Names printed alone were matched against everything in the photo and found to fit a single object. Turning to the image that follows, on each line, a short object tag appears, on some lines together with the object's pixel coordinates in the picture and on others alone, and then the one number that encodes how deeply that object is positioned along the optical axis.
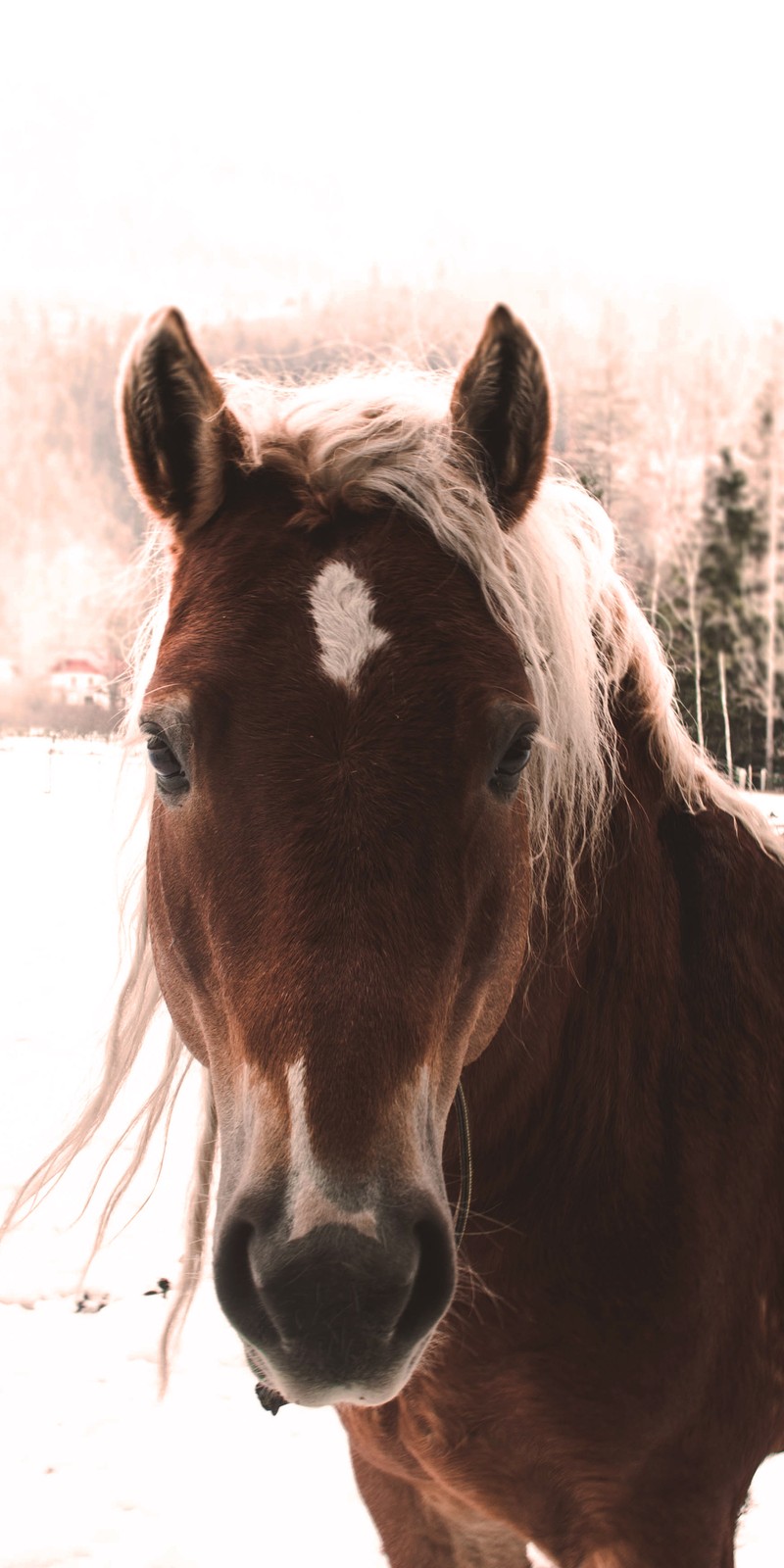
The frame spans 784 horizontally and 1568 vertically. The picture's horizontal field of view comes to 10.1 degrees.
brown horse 2.60
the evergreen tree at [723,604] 20.36
